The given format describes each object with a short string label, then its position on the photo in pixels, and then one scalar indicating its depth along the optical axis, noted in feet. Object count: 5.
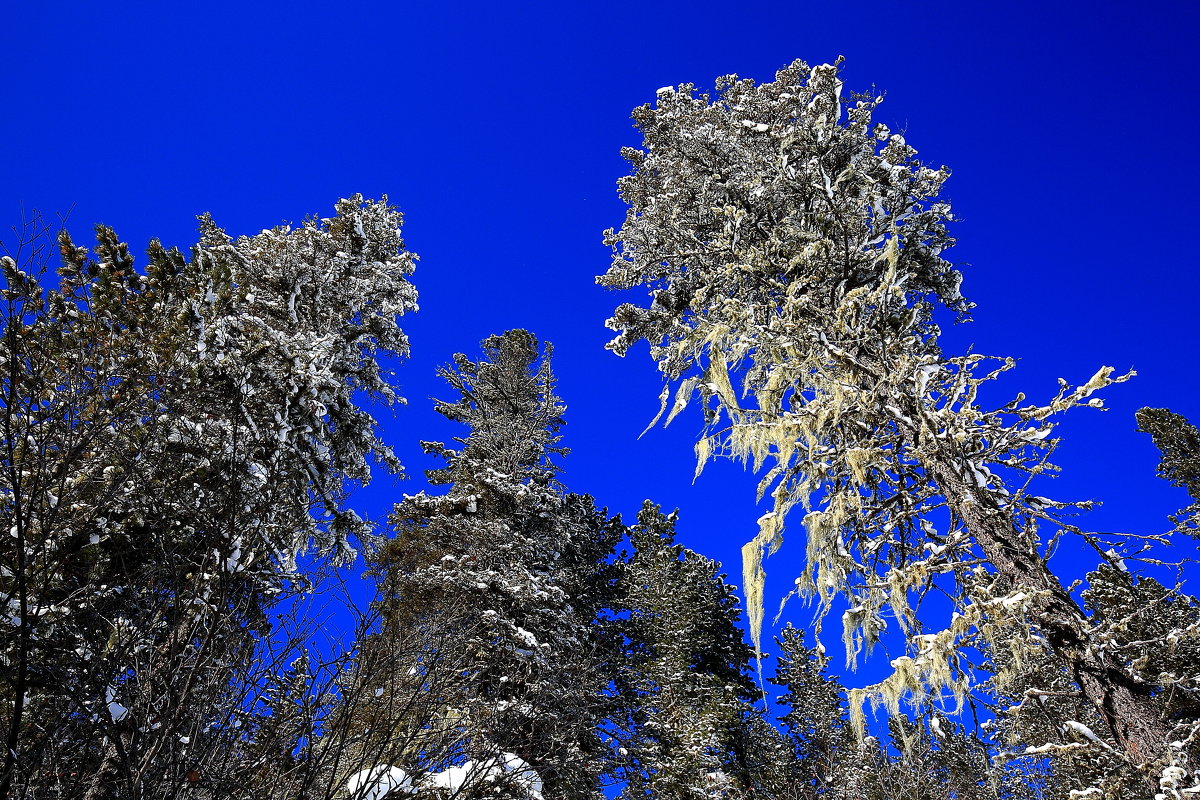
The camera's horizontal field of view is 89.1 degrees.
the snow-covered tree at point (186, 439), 13.60
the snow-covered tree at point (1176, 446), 66.28
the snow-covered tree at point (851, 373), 14.80
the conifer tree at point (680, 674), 51.52
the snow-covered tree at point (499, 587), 23.68
